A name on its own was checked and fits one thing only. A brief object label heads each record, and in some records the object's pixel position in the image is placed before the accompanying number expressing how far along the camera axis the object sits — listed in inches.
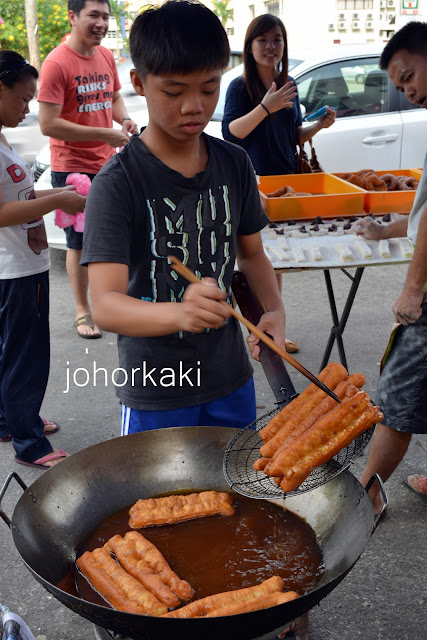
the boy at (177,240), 67.4
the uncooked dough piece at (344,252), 144.3
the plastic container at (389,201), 164.1
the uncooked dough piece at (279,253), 142.9
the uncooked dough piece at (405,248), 147.1
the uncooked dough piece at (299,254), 143.4
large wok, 55.9
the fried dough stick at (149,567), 62.4
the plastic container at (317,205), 164.2
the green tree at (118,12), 1290.6
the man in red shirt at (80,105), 187.8
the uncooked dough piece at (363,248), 145.7
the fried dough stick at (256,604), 58.5
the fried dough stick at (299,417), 69.8
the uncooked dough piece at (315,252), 143.9
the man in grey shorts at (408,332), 107.9
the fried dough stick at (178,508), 72.4
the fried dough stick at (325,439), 65.7
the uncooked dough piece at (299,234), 154.8
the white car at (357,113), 272.4
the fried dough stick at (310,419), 68.6
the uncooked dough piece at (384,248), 146.8
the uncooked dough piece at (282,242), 148.6
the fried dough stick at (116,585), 60.7
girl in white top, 125.2
